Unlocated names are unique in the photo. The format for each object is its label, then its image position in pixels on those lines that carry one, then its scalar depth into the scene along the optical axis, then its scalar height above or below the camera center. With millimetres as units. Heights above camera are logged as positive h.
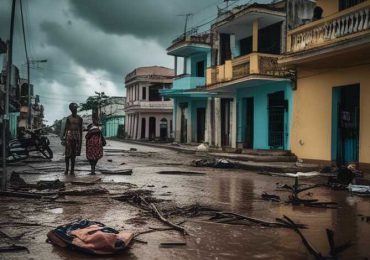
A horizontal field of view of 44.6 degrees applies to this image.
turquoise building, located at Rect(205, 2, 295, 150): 20750 +2644
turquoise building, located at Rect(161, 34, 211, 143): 32688 +3366
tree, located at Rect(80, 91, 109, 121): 69625 +4778
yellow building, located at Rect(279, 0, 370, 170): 14086 +1902
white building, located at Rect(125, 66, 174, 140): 53688 +3549
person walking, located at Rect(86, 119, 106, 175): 12477 -311
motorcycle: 16562 -506
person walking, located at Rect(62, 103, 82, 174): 11930 -72
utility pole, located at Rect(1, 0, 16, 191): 8314 +785
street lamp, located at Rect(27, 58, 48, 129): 38231 +2610
